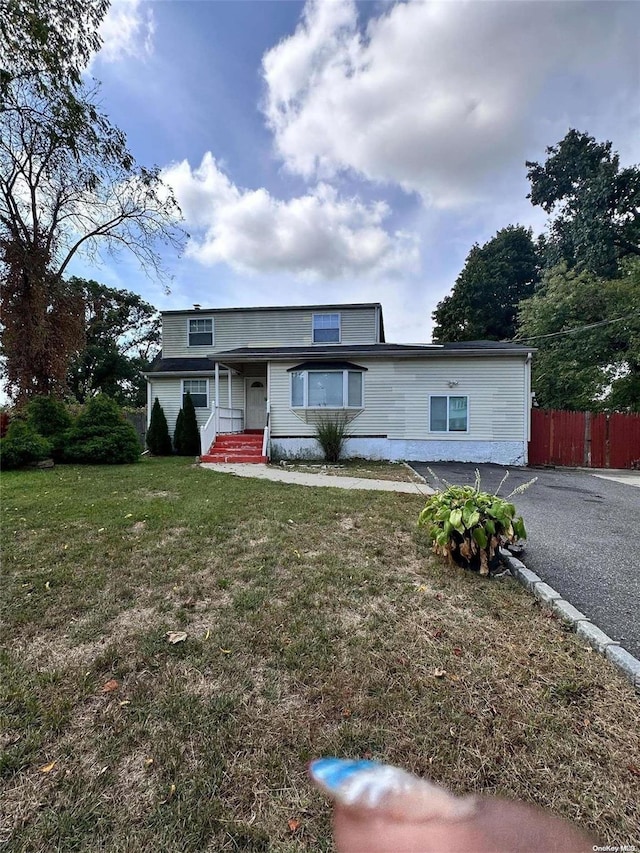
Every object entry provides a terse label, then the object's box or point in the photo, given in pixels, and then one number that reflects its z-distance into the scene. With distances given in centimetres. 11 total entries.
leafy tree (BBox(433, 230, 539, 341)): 2673
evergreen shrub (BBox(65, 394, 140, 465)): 1050
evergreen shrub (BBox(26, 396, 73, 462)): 1057
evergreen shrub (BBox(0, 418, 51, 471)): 926
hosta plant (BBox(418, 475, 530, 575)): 333
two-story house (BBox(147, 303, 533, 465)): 1166
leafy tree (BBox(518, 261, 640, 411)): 1547
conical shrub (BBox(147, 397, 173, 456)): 1420
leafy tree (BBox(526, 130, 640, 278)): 2067
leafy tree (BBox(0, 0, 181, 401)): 1046
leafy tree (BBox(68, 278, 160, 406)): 2503
